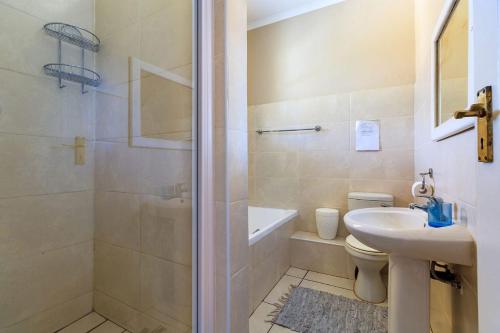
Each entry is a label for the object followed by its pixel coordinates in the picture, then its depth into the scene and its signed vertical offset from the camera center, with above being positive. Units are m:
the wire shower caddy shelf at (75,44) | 1.19 +0.67
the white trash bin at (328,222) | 2.16 -0.56
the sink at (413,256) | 0.77 -0.34
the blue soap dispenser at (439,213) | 0.94 -0.21
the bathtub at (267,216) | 2.19 -0.55
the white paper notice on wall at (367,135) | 2.09 +0.30
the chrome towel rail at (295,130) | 2.33 +0.41
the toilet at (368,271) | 1.60 -0.83
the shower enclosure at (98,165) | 1.02 +0.01
